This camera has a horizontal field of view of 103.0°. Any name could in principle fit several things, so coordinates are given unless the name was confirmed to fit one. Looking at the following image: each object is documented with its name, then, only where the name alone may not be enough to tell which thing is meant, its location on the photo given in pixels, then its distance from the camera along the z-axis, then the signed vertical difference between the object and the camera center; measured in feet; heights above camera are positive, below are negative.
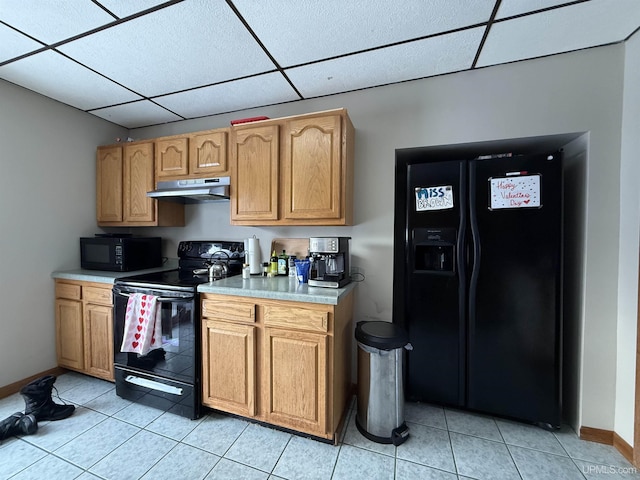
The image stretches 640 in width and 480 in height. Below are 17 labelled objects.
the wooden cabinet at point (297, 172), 6.01 +1.56
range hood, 6.84 +1.26
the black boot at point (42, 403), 5.67 -3.83
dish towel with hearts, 5.89 -2.15
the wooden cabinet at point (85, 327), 6.90 -2.66
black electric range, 5.84 -2.90
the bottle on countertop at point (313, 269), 5.97 -0.82
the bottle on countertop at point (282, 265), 7.18 -0.88
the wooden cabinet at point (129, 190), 7.88 +1.39
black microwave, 7.50 -0.59
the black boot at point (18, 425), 5.26 -4.04
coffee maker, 5.79 -0.63
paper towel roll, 7.09 -0.56
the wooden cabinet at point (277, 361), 5.07 -2.69
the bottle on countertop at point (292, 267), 6.93 -0.91
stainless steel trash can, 5.24 -3.22
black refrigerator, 5.32 -1.12
